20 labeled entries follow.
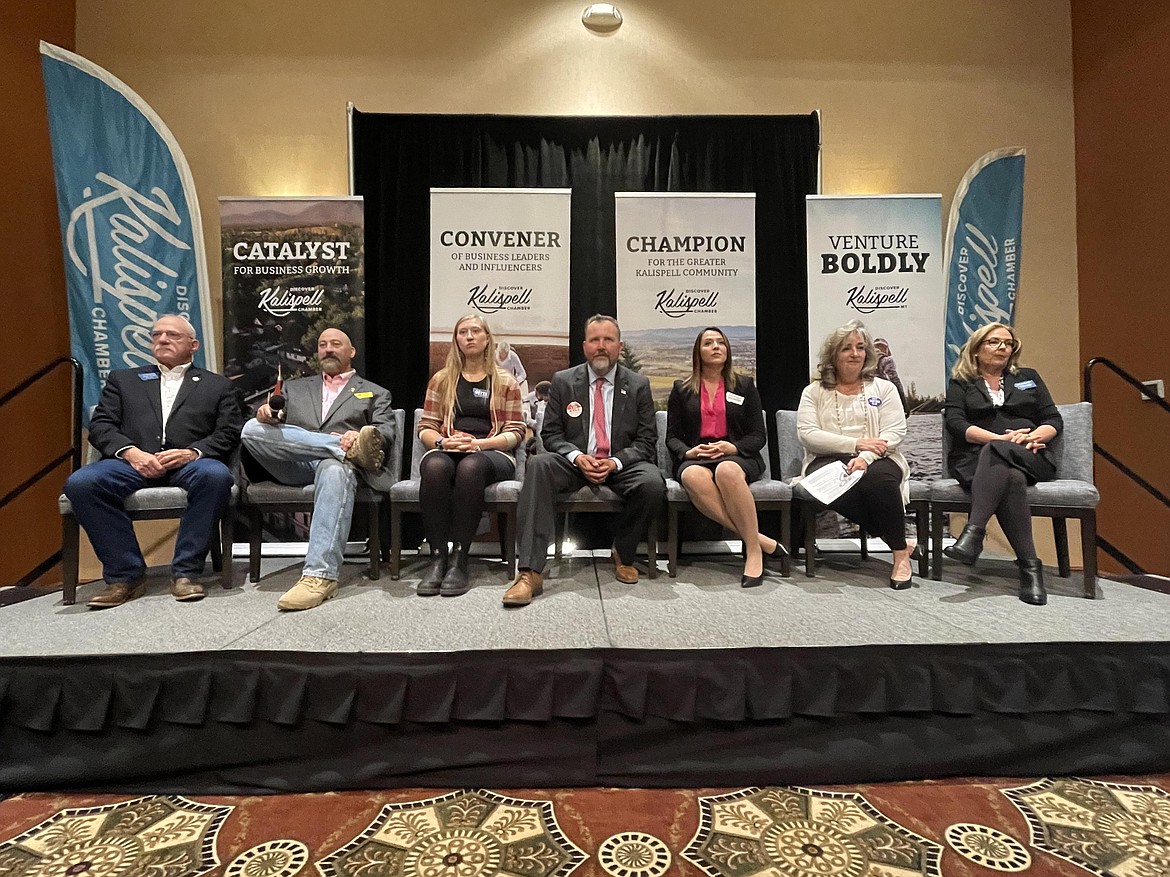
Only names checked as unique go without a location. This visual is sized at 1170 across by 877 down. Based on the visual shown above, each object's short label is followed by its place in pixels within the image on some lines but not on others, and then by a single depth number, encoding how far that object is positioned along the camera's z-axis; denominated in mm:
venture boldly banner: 3328
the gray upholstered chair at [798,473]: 2525
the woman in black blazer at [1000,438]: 2223
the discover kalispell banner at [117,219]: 3045
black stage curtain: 3486
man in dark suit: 2268
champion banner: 3385
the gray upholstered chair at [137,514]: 2141
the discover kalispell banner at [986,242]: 3488
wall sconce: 3629
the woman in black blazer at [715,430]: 2455
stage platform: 1521
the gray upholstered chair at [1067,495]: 2225
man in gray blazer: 2188
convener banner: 3355
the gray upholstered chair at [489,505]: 2408
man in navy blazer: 2145
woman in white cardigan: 2363
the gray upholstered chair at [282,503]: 2404
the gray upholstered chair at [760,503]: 2504
